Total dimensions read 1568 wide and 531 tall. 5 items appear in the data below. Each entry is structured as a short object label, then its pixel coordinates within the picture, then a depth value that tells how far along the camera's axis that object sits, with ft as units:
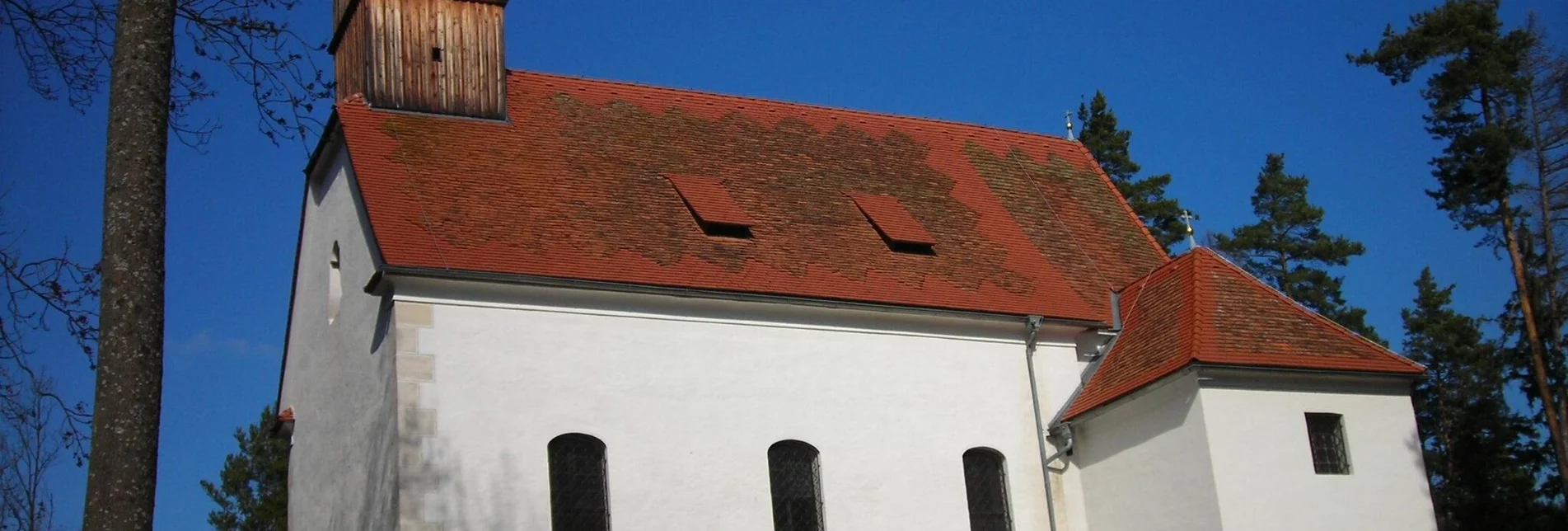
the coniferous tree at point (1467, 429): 128.47
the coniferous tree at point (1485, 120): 98.43
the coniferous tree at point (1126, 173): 130.93
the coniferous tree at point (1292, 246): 138.51
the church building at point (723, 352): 59.36
